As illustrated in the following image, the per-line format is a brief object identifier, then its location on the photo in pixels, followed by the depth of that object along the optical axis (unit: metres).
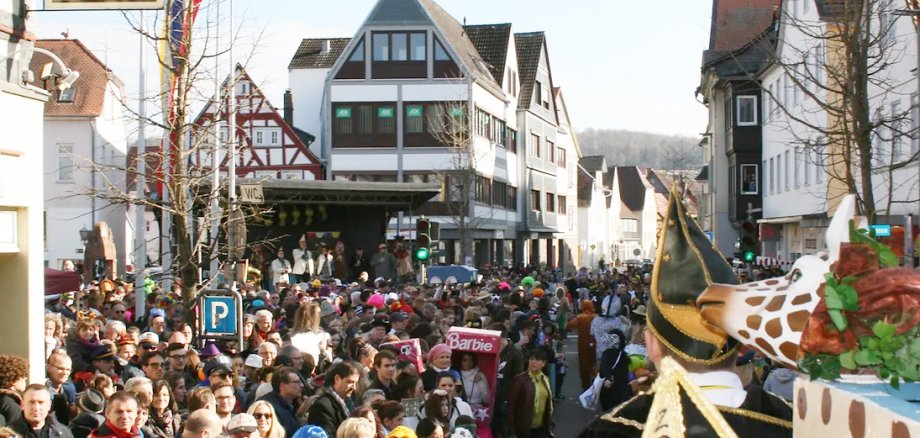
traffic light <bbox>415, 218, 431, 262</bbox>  28.08
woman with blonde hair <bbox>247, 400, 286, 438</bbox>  8.85
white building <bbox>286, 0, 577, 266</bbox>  53.47
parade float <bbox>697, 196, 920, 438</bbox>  3.22
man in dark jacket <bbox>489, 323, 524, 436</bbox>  14.32
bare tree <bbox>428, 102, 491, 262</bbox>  51.91
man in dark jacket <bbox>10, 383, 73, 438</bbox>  8.48
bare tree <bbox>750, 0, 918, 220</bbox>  16.08
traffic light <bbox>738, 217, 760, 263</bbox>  26.56
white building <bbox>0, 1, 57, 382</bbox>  12.05
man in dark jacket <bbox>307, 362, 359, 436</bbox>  9.77
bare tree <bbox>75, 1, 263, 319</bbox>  14.47
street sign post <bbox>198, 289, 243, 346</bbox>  13.41
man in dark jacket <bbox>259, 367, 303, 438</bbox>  10.10
